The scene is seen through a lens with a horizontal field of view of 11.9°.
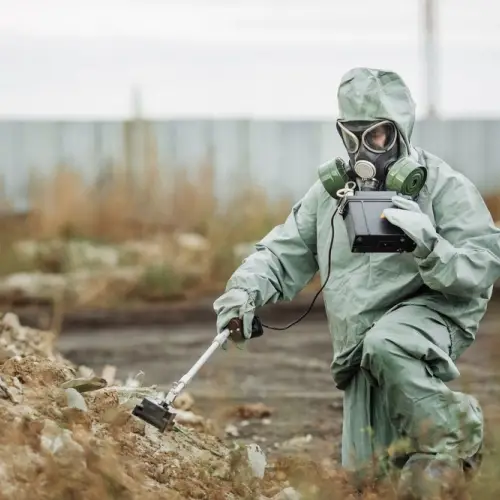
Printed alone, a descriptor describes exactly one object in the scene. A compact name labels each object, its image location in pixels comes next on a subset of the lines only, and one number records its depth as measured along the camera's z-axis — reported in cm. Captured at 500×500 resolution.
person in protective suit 945
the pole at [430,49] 2621
